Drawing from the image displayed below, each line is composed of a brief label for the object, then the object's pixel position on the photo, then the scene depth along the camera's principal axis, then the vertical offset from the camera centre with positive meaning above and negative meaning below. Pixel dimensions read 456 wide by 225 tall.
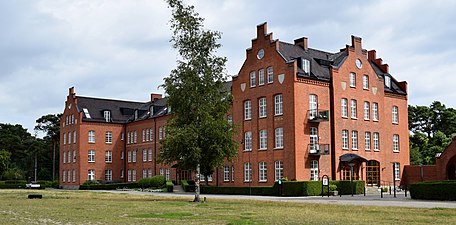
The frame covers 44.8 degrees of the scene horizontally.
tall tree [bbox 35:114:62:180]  95.88 +7.12
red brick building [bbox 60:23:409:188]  44.78 +4.21
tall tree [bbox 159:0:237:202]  31.69 +3.52
